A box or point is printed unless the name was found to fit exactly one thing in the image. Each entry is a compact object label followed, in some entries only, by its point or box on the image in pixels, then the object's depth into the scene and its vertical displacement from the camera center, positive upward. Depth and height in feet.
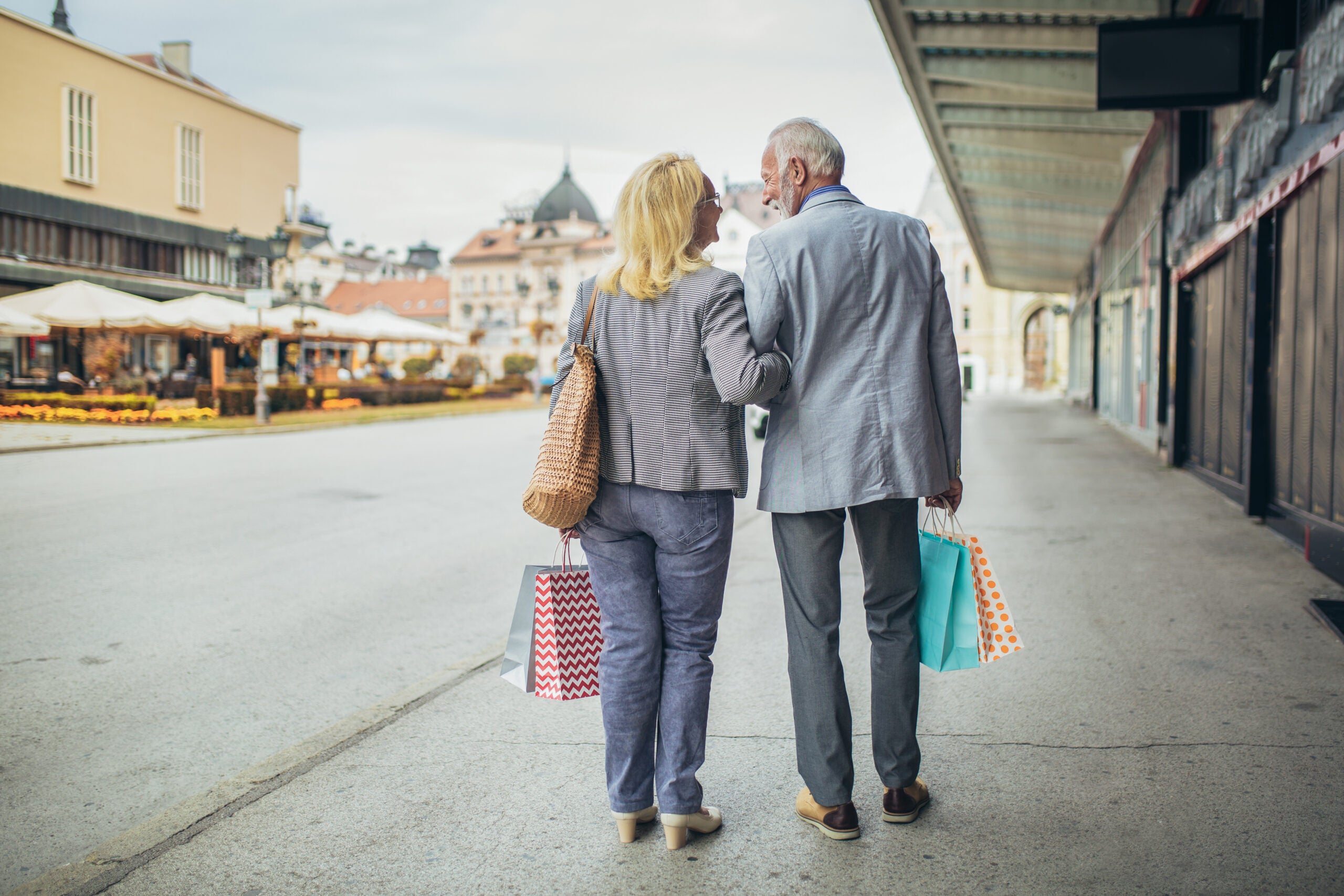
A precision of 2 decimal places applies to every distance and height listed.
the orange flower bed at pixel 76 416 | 69.77 -1.06
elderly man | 9.11 -0.06
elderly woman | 8.92 -0.61
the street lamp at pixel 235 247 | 75.31 +11.24
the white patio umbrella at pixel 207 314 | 78.33 +6.67
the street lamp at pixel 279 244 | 74.08 +11.20
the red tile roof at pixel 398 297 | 326.03 +33.68
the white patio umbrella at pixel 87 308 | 72.33 +6.54
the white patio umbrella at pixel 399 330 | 98.12 +7.15
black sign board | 25.96 +8.70
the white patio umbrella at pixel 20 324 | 67.92 +4.85
